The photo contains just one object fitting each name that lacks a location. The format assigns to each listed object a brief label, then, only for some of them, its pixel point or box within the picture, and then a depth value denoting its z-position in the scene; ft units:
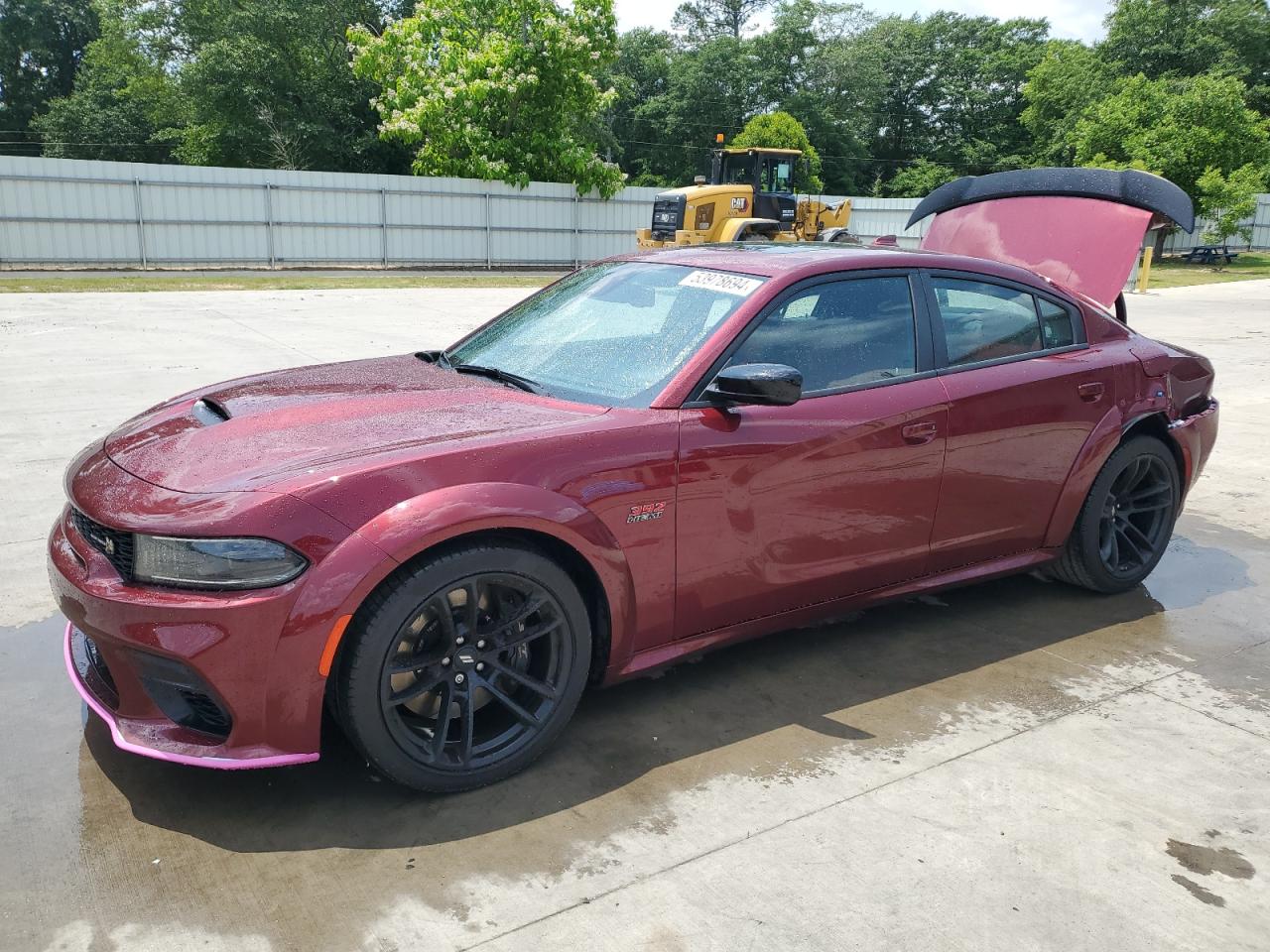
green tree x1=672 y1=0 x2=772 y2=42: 212.84
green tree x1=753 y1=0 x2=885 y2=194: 182.09
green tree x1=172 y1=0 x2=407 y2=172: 121.08
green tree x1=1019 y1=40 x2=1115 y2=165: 150.61
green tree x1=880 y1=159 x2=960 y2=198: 174.81
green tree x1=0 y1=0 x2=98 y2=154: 172.76
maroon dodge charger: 8.48
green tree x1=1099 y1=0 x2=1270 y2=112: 156.15
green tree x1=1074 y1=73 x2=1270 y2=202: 111.24
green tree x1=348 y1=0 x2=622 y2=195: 96.37
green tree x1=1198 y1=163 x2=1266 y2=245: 106.73
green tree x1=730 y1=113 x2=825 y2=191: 145.79
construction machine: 74.64
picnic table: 111.24
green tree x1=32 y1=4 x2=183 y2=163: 144.56
